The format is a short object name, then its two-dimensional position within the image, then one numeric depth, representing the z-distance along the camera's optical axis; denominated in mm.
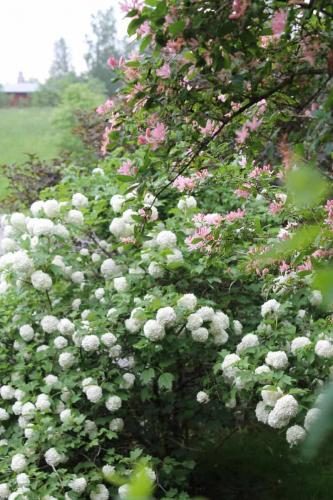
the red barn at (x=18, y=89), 45381
